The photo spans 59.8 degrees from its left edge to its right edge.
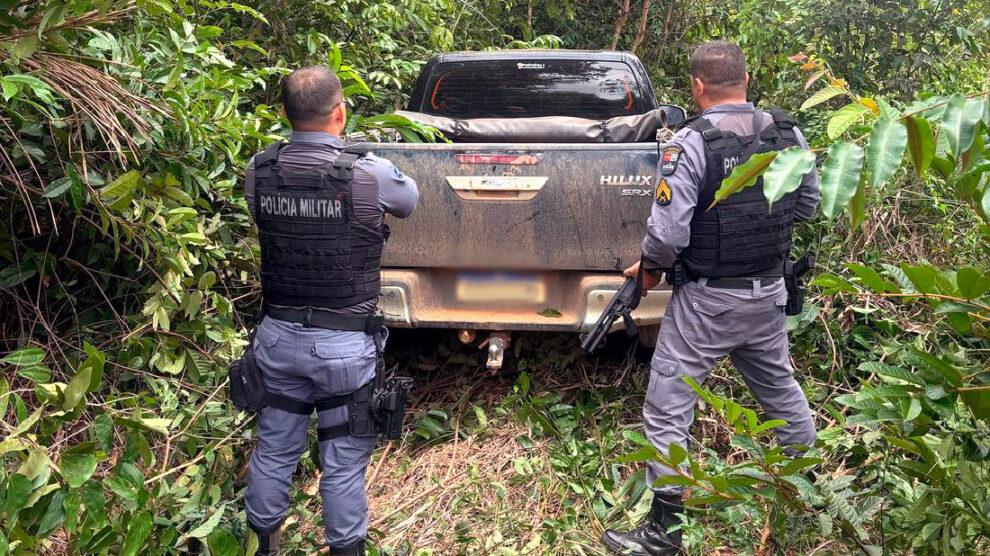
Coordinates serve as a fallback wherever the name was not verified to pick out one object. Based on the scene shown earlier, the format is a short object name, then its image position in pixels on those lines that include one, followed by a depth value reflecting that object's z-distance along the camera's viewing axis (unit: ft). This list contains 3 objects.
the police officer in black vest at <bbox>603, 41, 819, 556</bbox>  10.30
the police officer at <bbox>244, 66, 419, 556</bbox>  9.73
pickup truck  12.35
